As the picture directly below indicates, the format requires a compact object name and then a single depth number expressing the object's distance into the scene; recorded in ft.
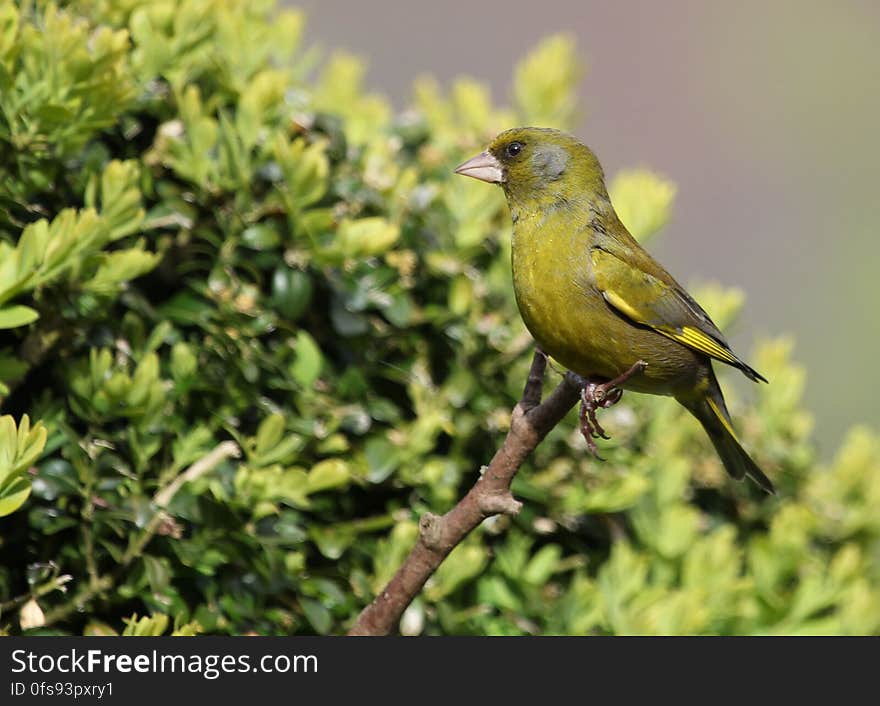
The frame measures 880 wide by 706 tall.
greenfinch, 20.95
